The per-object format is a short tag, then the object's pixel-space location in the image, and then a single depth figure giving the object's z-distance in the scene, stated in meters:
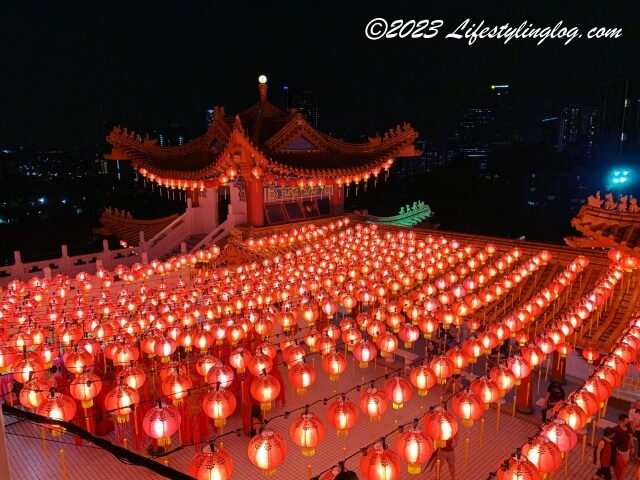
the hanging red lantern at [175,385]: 6.30
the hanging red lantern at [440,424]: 5.31
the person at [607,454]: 6.53
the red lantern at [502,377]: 6.51
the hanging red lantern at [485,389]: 6.25
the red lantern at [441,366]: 6.78
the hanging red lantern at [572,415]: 5.49
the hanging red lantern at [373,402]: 6.07
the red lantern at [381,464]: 4.60
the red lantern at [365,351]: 7.17
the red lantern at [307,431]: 5.23
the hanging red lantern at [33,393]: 6.07
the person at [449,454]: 6.91
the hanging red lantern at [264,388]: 6.16
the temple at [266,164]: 12.82
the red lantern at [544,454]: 4.73
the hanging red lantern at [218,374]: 6.45
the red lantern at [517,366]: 6.71
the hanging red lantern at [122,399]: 5.89
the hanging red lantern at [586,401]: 5.75
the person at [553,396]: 8.09
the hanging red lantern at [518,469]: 4.36
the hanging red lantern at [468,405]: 5.81
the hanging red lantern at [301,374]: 6.59
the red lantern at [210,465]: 4.51
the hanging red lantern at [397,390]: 6.27
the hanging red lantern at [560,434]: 4.94
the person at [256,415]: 8.11
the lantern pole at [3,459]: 2.72
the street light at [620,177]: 34.19
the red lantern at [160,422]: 5.27
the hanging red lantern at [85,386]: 6.37
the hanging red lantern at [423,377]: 6.71
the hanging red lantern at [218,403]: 5.82
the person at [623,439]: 6.59
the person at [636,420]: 7.51
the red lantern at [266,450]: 4.76
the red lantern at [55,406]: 5.79
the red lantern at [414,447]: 5.06
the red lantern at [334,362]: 6.99
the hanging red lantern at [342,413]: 5.66
